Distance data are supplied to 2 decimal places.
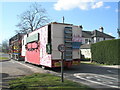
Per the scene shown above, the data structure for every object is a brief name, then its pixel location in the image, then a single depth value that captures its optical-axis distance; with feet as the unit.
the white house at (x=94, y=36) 120.02
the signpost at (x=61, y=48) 17.47
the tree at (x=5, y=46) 229.62
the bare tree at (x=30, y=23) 85.85
